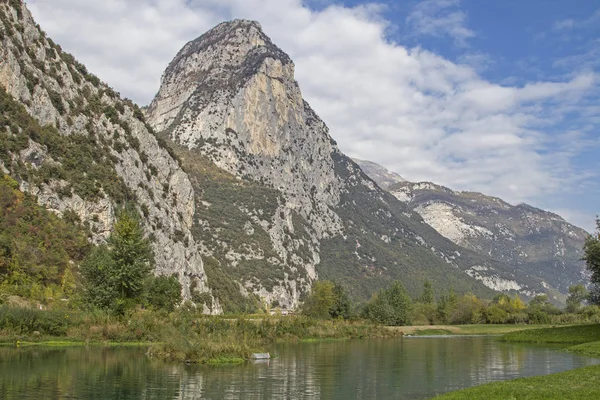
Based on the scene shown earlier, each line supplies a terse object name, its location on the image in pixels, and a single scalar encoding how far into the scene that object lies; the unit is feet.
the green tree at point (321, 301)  427.33
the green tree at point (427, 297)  644.27
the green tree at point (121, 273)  234.58
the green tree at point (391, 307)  468.75
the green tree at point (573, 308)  640.75
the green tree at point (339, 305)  442.91
